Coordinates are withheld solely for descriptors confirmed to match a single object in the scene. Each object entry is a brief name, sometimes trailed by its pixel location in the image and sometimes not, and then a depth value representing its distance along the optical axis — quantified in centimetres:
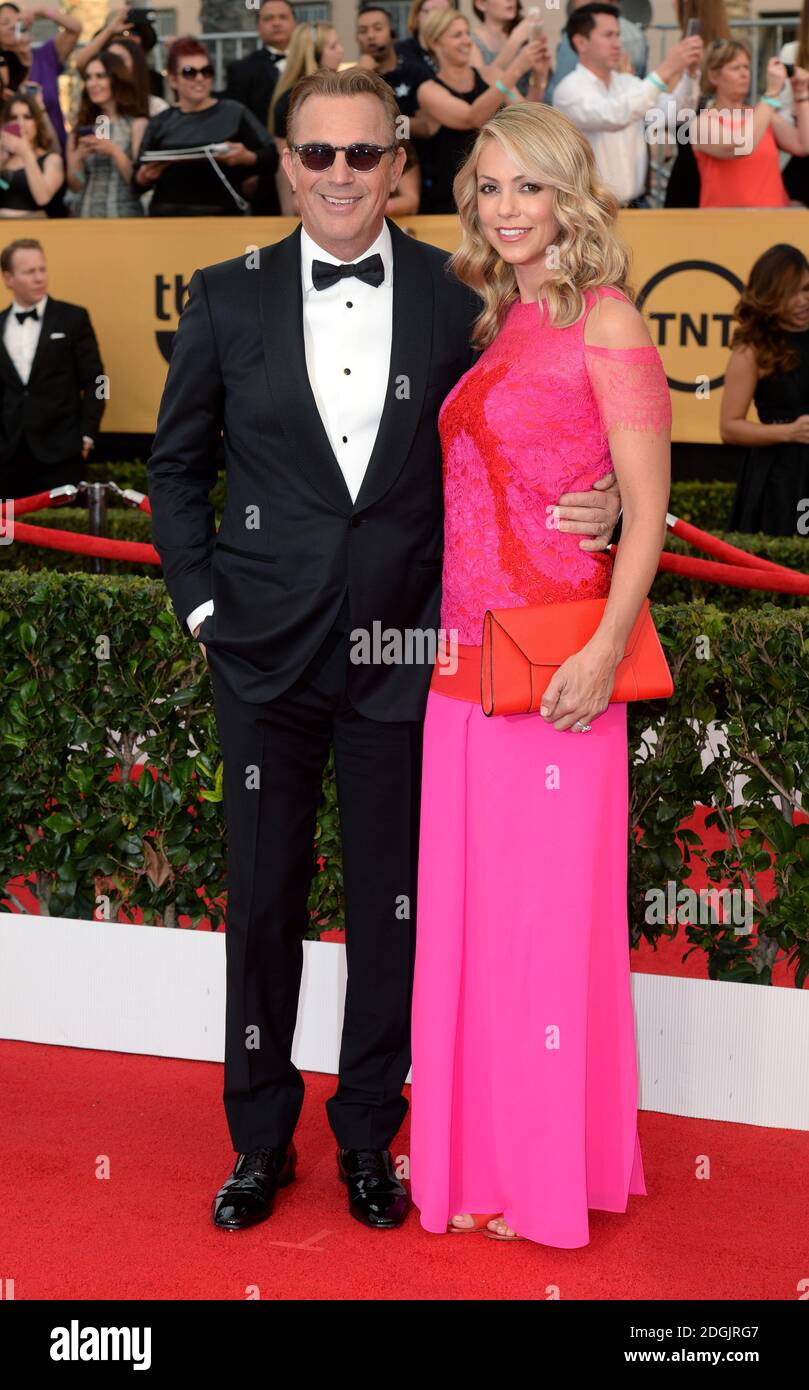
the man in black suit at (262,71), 1009
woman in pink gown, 302
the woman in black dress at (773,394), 713
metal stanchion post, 688
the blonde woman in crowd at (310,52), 937
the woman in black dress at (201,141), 970
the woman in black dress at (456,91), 907
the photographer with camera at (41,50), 1082
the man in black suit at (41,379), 959
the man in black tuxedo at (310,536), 319
